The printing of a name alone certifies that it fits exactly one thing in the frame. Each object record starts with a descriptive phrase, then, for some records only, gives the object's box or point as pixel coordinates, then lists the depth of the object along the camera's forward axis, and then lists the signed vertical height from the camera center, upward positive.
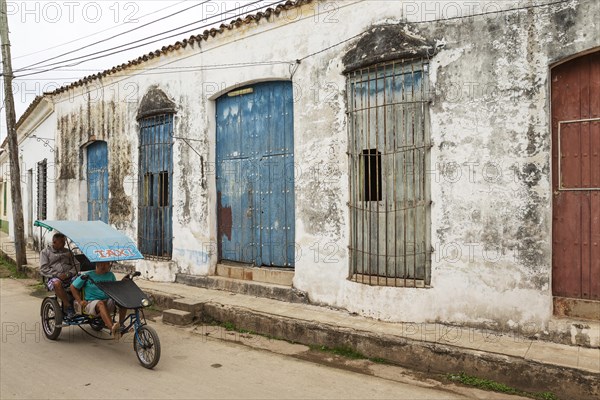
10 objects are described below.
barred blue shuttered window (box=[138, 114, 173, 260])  9.23 +0.21
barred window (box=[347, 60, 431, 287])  5.77 +0.27
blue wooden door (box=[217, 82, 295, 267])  7.38 +0.36
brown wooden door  4.83 +0.16
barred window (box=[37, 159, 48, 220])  14.56 +0.29
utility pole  11.69 +1.57
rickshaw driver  5.88 -0.89
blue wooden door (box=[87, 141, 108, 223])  11.36 +0.45
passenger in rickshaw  5.43 -1.15
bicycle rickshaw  5.01 -1.06
